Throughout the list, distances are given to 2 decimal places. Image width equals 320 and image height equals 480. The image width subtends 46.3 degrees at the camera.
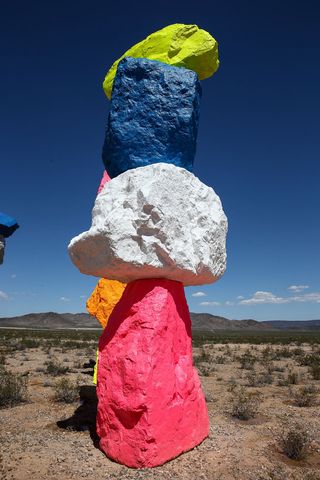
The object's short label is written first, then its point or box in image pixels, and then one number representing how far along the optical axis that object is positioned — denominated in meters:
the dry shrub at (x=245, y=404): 6.50
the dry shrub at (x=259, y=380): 10.32
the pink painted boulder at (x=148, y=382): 4.34
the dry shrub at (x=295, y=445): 4.84
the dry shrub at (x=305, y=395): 7.71
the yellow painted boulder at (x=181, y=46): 5.63
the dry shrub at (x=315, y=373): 11.54
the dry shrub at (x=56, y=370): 11.32
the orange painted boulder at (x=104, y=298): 8.38
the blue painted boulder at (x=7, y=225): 7.25
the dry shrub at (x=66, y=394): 7.53
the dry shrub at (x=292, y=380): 10.70
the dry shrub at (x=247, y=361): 14.16
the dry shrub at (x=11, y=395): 7.14
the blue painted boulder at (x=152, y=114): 5.32
